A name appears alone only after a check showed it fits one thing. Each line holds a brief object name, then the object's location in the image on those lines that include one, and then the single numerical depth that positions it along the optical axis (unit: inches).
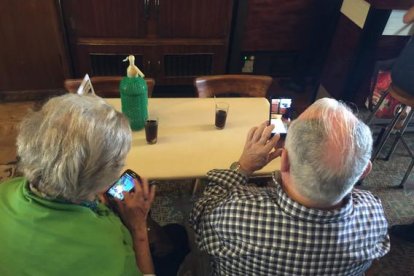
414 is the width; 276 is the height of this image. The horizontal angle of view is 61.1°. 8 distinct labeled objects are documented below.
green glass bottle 56.1
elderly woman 33.2
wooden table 54.2
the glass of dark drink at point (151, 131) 56.7
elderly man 35.0
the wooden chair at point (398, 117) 78.5
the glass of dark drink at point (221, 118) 61.9
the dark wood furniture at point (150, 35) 101.7
